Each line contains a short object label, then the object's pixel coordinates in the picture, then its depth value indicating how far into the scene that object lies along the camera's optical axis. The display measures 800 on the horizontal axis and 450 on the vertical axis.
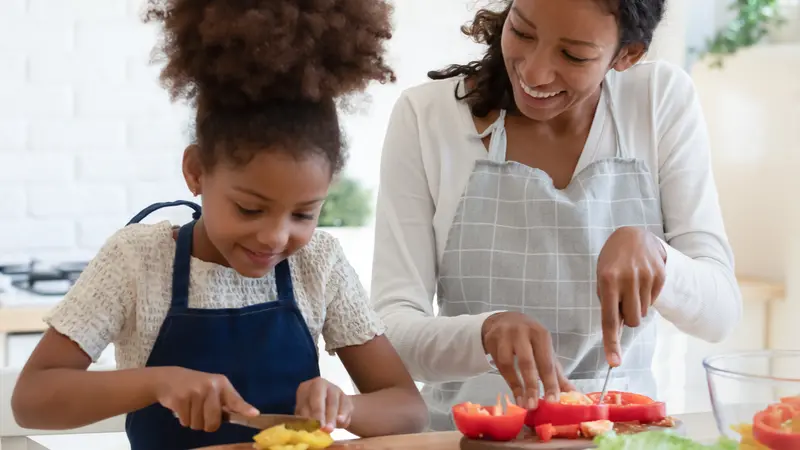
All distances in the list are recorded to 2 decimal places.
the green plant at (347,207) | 3.02
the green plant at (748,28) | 3.12
